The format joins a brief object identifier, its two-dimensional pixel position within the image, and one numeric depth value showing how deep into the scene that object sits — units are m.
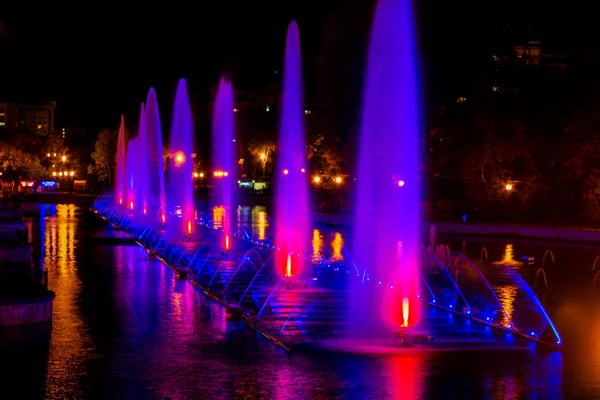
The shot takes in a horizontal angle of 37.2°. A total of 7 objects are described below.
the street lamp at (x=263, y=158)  82.96
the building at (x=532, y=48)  88.16
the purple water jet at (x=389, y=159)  26.16
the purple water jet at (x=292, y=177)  28.82
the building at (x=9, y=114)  156.20
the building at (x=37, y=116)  178.36
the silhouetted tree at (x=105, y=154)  98.75
